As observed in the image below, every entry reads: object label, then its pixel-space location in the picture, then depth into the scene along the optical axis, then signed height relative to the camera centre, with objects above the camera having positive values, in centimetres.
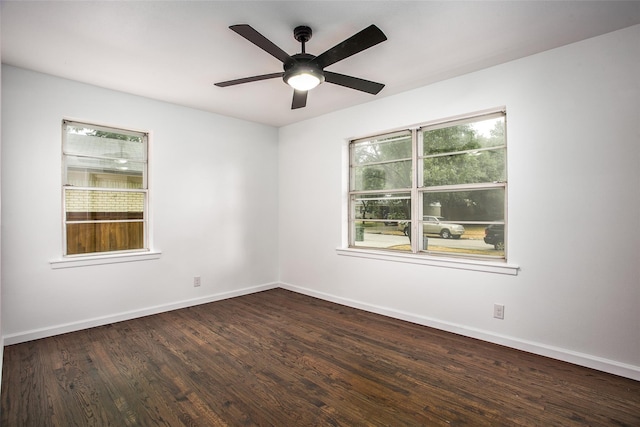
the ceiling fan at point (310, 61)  200 +108
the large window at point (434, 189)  320 +26
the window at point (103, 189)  344 +25
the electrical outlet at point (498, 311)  302 -92
